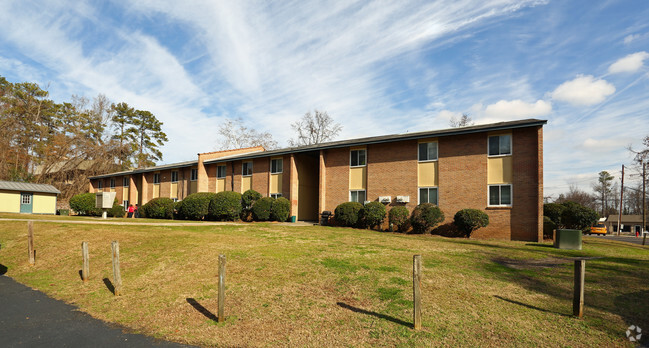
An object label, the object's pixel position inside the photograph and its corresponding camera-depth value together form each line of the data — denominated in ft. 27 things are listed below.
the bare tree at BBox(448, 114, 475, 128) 159.84
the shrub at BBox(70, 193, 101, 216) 117.50
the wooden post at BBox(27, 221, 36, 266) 40.81
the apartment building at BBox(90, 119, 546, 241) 59.21
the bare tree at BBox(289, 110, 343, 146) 173.68
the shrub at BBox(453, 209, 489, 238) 59.72
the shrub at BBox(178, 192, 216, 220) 90.89
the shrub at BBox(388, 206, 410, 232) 67.82
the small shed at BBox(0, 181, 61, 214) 120.37
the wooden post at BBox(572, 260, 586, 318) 21.72
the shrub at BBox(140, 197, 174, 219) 103.71
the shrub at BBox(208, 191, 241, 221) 87.61
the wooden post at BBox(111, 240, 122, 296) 28.78
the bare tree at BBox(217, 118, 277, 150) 195.03
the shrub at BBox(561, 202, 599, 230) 59.88
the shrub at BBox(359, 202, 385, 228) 69.62
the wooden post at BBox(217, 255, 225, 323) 22.16
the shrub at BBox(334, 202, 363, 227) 72.74
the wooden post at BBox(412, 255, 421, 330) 20.13
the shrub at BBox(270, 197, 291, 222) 83.92
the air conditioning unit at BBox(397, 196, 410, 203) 70.54
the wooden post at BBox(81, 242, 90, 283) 33.07
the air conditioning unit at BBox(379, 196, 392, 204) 73.05
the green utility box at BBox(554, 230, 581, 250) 48.47
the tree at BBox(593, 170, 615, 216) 284.20
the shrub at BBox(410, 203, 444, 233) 63.67
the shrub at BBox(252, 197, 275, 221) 84.17
